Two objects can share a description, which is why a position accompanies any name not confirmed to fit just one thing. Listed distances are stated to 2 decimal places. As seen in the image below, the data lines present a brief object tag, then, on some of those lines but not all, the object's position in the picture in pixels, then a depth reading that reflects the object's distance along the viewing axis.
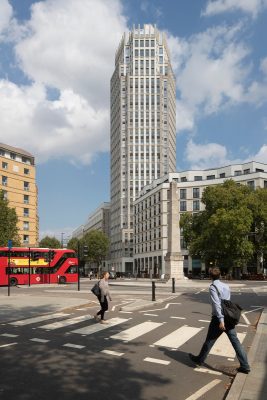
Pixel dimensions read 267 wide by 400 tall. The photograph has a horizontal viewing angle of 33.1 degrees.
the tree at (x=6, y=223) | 55.03
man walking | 7.00
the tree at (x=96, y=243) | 110.12
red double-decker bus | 40.28
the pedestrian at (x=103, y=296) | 12.99
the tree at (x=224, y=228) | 61.94
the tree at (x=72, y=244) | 127.38
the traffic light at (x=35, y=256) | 39.81
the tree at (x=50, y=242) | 118.50
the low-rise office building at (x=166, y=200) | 90.10
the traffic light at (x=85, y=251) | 31.63
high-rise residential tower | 129.25
